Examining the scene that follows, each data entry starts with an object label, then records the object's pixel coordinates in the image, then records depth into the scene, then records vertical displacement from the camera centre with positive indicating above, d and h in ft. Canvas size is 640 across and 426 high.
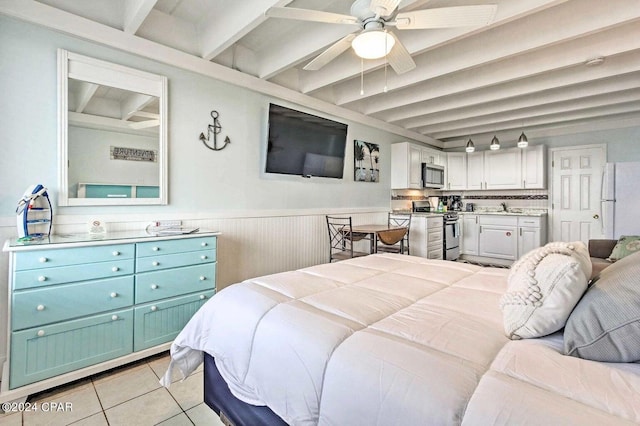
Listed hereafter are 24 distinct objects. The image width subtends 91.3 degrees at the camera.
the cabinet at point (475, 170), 19.93 +2.70
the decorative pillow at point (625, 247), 8.50 -0.95
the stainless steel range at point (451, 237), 18.29 -1.48
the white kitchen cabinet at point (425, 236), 16.76 -1.31
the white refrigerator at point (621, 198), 11.59 +0.55
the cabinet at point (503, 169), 18.63 +2.64
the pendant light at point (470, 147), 16.83 +3.50
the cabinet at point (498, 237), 17.99 -1.47
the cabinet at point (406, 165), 17.43 +2.66
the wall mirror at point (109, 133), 7.47 +2.01
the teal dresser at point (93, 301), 5.92 -1.98
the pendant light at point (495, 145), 16.10 +3.48
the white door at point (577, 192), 16.80 +1.13
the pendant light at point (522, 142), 15.36 +3.50
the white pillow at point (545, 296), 3.34 -0.93
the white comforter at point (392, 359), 2.47 -1.43
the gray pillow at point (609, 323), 2.80 -1.04
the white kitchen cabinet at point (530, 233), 17.26 -1.14
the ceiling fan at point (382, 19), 5.78 +3.74
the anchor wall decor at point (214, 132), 9.96 +2.56
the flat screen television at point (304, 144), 11.51 +2.72
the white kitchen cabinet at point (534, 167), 17.87 +2.60
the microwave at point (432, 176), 18.74 +2.26
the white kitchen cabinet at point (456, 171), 20.59 +2.74
